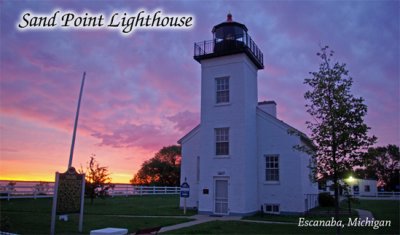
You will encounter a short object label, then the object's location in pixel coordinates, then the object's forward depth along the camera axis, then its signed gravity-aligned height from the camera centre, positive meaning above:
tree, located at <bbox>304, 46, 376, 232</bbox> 10.50 +1.75
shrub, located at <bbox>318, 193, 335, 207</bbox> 26.41 -1.08
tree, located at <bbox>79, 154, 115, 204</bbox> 24.98 -0.10
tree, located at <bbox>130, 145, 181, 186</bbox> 61.16 +2.08
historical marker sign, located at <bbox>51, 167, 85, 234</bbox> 11.34 -0.41
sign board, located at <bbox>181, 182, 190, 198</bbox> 19.56 -0.39
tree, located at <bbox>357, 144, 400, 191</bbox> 71.38 +3.84
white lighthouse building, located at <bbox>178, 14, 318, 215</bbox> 18.58 +2.29
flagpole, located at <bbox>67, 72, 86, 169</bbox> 14.25 +2.27
